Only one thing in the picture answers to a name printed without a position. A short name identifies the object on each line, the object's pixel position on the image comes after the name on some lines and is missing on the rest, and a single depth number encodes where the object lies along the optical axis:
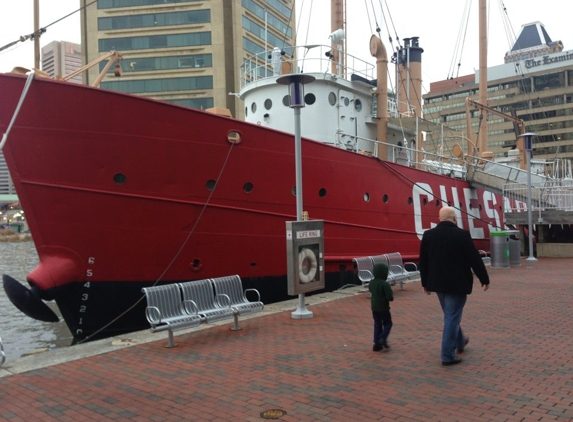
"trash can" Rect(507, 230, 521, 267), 15.28
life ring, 7.89
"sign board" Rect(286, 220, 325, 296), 7.78
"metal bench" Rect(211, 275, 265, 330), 7.59
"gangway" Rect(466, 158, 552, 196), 18.03
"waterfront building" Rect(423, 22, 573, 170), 84.00
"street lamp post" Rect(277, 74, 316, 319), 7.75
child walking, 5.87
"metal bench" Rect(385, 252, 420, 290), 10.55
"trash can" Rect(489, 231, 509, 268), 14.55
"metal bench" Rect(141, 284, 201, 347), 6.51
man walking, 5.20
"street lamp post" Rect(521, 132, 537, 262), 15.74
